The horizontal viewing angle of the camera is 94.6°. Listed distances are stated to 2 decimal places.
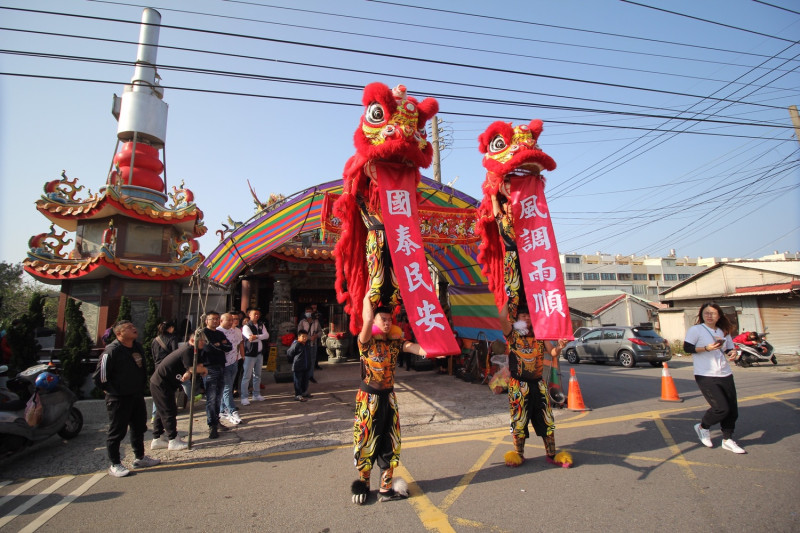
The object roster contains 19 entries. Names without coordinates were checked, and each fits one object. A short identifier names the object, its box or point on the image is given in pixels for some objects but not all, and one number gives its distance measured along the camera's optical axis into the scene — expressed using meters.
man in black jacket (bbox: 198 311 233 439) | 5.06
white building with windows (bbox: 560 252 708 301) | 48.50
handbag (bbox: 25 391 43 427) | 4.36
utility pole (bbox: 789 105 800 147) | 10.42
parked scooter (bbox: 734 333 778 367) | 11.66
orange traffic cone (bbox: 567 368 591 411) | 6.34
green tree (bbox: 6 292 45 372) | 7.10
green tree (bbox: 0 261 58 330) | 21.23
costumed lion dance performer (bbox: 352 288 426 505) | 3.19
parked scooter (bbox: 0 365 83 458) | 4.26
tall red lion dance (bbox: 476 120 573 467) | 3.81
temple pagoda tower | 8.20
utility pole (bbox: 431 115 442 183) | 12.47
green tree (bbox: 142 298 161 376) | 7.23
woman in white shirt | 4.12
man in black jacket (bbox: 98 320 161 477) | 3.93
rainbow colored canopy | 6.41
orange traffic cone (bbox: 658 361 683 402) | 6.77
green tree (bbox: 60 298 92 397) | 7.19
